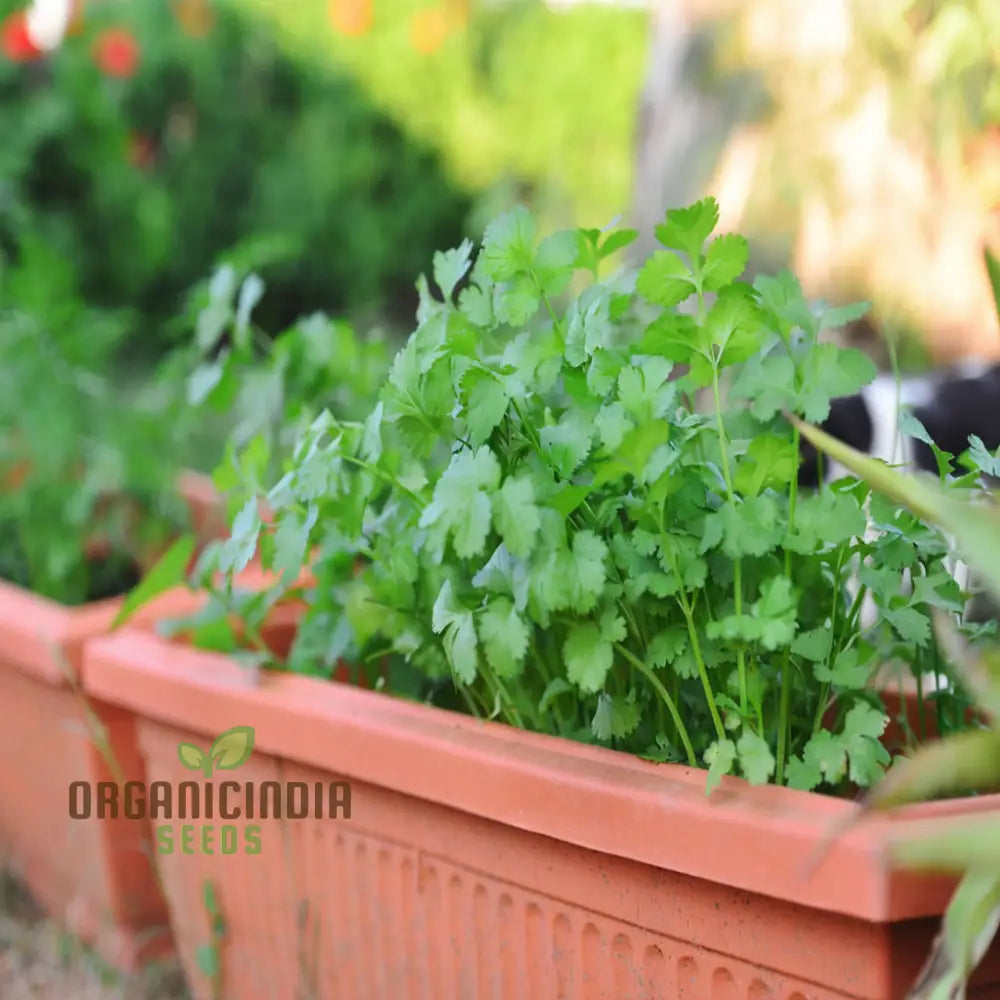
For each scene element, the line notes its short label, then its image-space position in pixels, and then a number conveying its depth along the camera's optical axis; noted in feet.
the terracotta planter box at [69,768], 8.66
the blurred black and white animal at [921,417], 8.98
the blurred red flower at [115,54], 22.28
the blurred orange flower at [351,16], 27.07
